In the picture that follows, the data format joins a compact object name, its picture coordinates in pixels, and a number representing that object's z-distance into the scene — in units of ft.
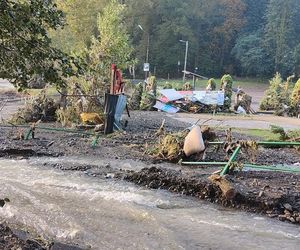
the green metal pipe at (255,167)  34.63
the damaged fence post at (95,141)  54.06
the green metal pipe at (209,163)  38.47
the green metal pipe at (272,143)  36.72
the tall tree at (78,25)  119.81
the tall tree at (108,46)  84.79
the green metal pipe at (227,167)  36.94
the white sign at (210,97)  116.98
